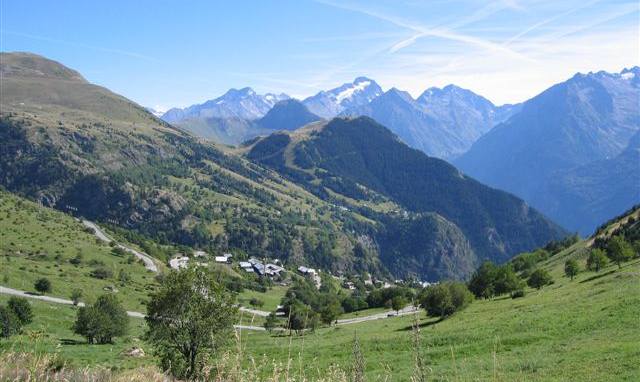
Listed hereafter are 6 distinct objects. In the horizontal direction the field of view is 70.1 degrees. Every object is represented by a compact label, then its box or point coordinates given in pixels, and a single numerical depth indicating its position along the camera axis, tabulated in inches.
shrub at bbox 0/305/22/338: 2048.5
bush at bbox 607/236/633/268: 2657.5
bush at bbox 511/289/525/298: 2701.3
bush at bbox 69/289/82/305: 3659.0
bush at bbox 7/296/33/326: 2341.8
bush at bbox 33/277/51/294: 3786.9
